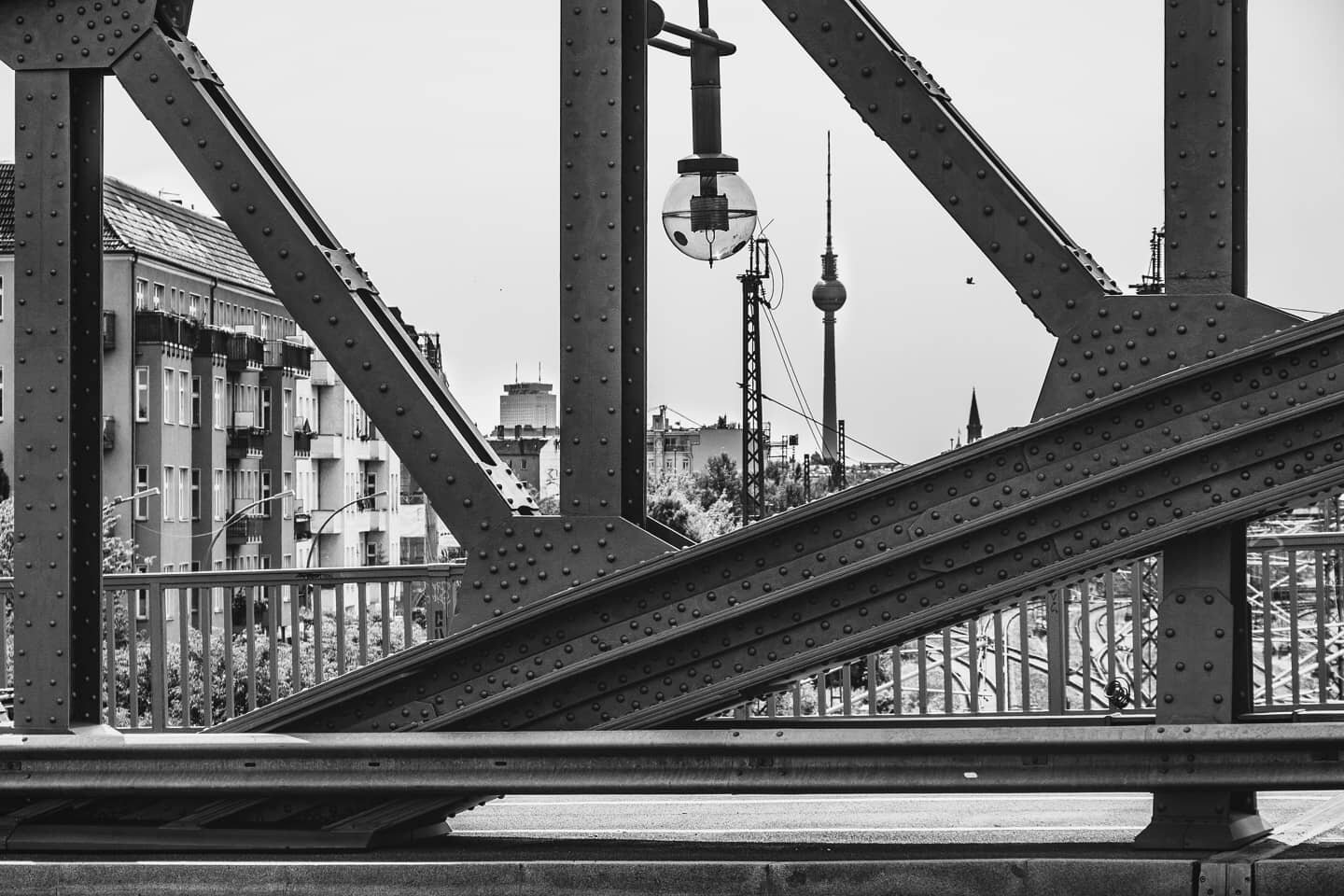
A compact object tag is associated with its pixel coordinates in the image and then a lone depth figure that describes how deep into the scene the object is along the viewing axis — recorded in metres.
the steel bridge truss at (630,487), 12.69
